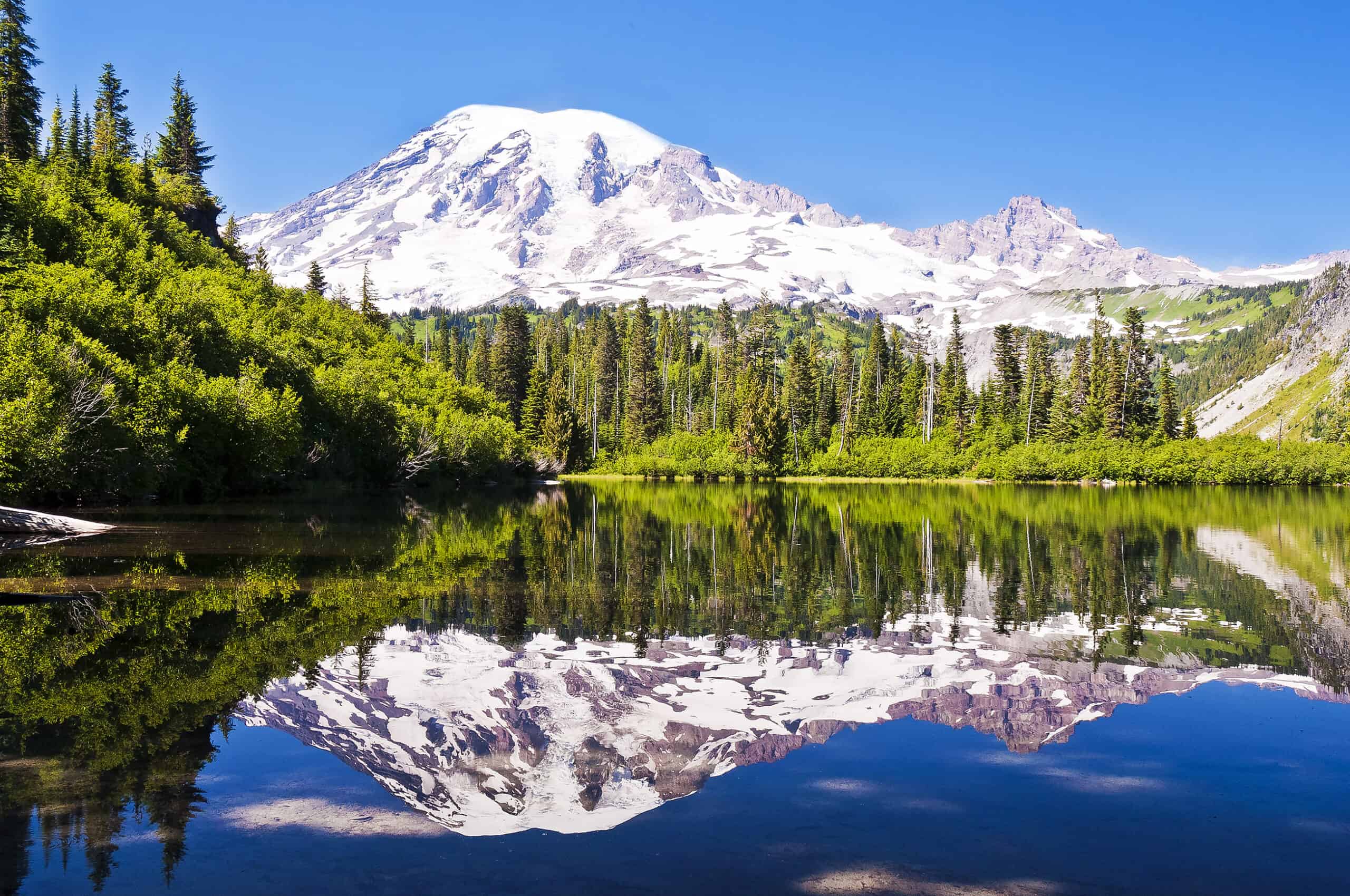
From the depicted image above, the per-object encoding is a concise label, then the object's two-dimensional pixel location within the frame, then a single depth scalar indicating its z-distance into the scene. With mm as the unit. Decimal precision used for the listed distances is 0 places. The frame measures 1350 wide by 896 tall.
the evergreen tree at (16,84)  83438
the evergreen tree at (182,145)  107562
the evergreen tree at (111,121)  100938
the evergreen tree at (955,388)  138750
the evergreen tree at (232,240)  113688
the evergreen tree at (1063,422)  129125
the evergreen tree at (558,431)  129875
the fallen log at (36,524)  32562
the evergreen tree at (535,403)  134000
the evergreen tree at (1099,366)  130750
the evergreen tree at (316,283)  119394
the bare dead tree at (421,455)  82000
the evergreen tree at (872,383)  150625
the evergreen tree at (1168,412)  129750
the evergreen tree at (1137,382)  128875
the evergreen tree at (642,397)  148500
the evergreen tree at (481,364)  150125
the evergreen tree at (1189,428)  134250
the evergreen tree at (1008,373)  139875
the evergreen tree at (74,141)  82938
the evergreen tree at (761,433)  131375
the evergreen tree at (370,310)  127188
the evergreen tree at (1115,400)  126625
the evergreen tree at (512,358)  142750
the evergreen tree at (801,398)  142125
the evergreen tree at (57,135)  85938
